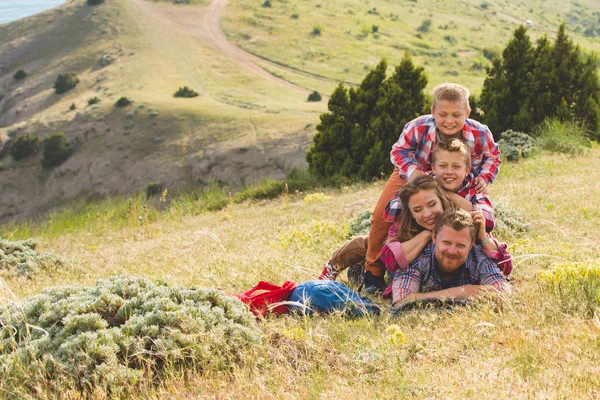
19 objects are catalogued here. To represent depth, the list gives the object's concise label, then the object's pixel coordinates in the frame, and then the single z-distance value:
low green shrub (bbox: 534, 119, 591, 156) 14.09
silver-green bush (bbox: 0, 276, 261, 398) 3.51
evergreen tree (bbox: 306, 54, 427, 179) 15.42
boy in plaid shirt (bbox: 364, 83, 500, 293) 5.02
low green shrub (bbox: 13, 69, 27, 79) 69.50
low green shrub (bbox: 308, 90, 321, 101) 52.46
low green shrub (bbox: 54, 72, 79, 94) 62.81
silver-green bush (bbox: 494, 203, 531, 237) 7.23
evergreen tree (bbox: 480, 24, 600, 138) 15.59
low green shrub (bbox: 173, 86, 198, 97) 53.81
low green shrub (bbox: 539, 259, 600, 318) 4.11
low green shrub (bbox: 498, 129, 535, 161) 14.06
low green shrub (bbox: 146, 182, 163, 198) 40.44
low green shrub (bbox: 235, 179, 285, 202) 15.43
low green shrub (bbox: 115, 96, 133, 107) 52.16
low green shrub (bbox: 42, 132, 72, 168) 48.91
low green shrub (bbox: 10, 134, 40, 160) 50.30
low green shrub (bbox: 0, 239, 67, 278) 8.37
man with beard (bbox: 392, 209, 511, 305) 4.68
